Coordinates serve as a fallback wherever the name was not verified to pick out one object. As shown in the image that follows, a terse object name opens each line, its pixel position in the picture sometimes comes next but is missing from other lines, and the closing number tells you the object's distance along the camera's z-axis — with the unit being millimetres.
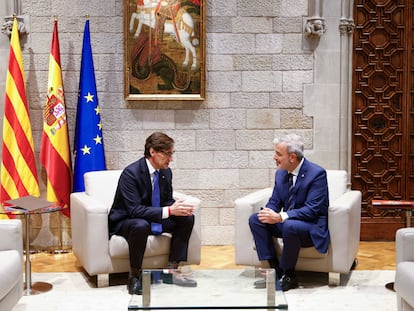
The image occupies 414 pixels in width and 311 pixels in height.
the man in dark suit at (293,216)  4598
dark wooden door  6316
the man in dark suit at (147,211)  4613
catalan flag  5742
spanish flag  5816
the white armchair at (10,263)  3654
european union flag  5867
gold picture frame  6035
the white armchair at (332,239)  4676
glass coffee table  3258
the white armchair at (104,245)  4688
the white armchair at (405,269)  3547
